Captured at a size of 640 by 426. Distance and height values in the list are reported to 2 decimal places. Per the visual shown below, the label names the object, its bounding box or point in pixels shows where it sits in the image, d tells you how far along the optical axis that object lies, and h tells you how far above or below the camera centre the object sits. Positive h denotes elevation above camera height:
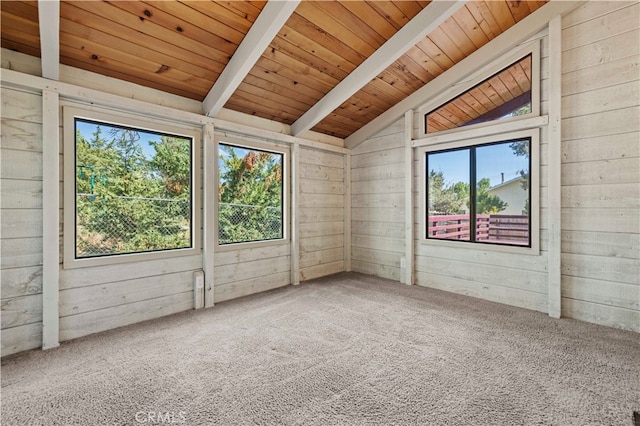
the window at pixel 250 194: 3.27 +0.23
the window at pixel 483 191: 3.03 +0.25
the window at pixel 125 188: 2.35 +0.21
